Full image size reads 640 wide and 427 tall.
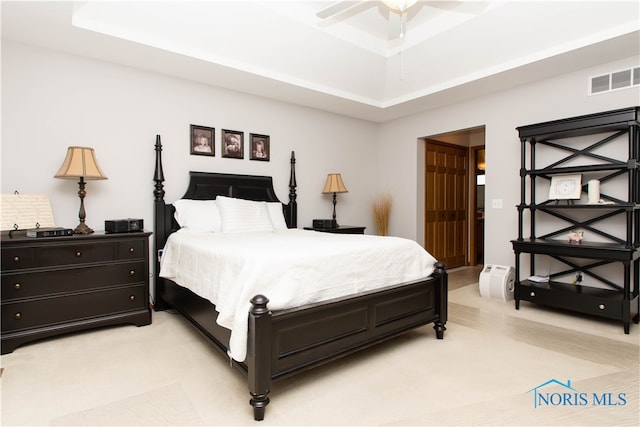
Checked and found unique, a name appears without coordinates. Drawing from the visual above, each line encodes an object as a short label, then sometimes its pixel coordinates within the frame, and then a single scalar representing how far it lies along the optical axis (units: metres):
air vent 3.41
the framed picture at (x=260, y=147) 4.55
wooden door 5.76
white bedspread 1.99
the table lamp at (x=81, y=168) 2.99
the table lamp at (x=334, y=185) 4.99
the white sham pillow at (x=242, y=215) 3.66
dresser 2.66
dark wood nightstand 4.62
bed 1.85
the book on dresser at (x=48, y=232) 2.76
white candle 3.45
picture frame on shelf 3.61
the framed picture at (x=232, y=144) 4.31
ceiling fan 2.50
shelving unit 3.17
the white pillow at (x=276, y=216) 4.19
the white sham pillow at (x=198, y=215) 3.64
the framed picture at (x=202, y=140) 4.06
